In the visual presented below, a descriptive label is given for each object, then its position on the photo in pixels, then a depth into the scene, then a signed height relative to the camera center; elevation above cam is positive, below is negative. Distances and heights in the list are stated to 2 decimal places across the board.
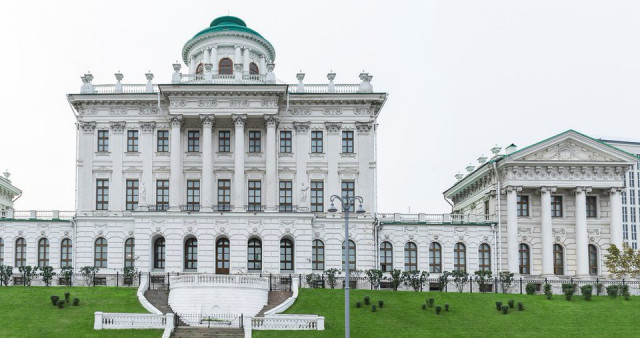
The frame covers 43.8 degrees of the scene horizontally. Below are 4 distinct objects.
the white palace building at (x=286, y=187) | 61.59 +4.10
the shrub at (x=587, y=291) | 52.34 -3.50
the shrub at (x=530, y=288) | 54.72 -3.46
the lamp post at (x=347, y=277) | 34.34 -1.72
